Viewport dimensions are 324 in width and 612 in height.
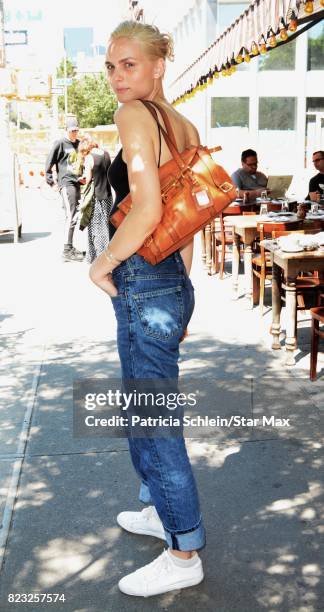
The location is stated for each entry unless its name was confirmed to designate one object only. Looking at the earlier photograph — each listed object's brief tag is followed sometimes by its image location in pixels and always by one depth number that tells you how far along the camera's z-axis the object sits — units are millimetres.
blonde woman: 2582
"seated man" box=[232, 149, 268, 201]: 11969
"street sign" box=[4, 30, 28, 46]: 42200
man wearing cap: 11602
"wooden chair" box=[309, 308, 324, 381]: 5469
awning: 6367
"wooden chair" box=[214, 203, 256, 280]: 9508
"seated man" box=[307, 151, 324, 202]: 10969
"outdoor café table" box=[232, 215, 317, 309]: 8039
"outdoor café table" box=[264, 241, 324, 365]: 5871
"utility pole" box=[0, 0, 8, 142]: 22388
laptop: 17153
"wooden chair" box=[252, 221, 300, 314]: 7223
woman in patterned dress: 10195
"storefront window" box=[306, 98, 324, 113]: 23844
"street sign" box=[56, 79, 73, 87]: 32350
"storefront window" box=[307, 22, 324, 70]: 23406
